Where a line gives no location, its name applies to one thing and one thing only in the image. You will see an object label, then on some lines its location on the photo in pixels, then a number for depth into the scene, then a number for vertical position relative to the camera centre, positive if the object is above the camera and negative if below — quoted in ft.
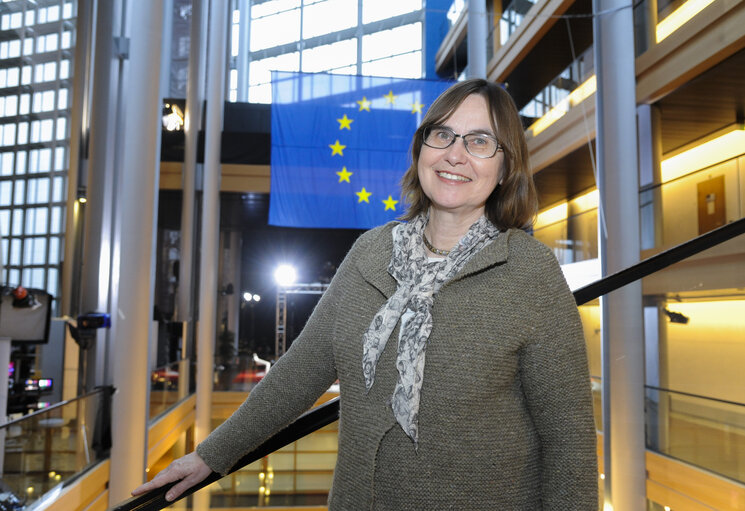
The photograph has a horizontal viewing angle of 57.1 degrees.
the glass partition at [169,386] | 31.65 -4.72
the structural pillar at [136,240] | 24.22 +2.11
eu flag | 36.27 +8.27
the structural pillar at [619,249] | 19.04 +1.81
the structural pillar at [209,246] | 45.24 +3.57
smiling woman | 4.09 -0.37
